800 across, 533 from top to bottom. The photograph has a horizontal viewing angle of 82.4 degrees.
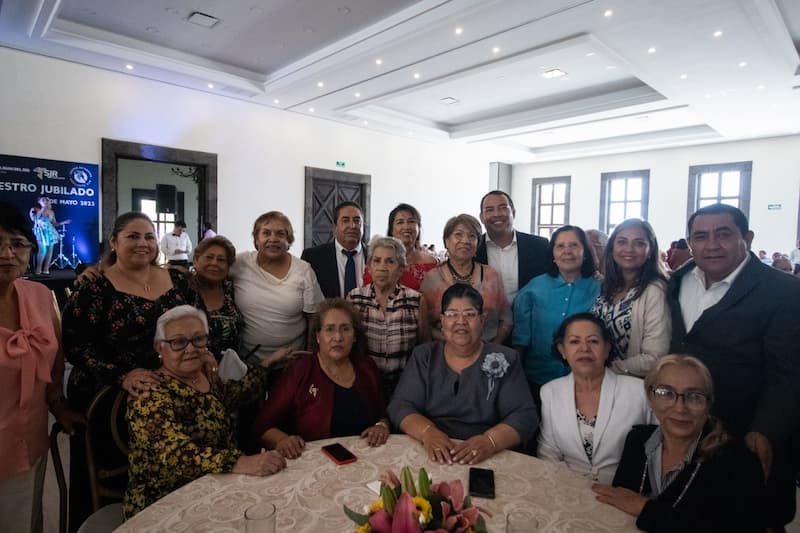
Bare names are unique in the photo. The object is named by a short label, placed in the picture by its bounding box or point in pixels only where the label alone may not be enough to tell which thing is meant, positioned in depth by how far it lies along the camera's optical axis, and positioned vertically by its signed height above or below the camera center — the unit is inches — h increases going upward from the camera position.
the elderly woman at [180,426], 61.9 -27.2
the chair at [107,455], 68.6 -33.3
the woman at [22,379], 67.1 -21.4
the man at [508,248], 129.6 +0.5
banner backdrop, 252.8 +25.6
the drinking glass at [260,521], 42.1 -25.7
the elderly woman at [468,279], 112.7 -7.5
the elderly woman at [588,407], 72.9 -25.5
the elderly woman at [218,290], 102.3 -11.6
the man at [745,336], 72.7 -13.7
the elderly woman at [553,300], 103.9 -11.4
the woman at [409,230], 141.9 +5.2
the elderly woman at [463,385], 81.1 -24.9
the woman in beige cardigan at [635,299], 90.6 -9.6
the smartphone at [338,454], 64.2 -30.2
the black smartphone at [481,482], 56.7 -30.0
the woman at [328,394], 82.0 -27.5
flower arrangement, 35.4 -21.4
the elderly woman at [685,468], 54.1 -28.4
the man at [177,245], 324.5 -3.6
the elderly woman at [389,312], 101.1 -14.8
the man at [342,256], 135.3 -3.6
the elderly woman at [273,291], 111.0 -11.8
